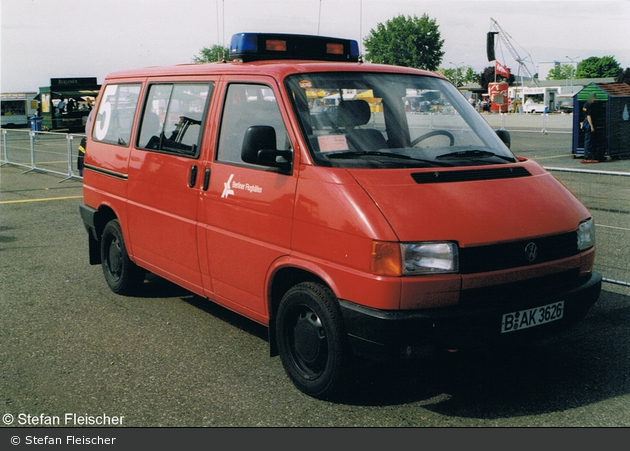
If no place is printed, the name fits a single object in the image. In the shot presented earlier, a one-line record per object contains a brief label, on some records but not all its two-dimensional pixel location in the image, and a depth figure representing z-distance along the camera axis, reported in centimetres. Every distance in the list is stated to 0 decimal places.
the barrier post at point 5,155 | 2032
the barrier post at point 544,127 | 3165
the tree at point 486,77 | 12486
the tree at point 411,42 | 11275
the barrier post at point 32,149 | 1823
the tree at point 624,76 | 11784
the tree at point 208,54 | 8969
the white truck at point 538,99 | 8619
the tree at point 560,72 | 16712
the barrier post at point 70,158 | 1643
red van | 378
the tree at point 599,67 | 14725
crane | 10224
